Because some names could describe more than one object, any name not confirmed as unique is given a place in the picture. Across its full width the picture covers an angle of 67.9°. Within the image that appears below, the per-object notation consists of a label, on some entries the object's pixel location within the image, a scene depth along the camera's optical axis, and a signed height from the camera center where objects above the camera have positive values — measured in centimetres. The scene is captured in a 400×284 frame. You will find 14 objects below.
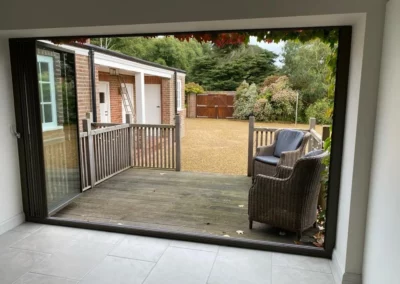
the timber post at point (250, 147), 575 -87
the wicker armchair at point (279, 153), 468 -84
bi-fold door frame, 223 -52
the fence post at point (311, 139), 499 -62
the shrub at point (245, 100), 1512 +11
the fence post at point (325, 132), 360 -36
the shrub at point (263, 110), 1406 -36
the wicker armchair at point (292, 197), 304 -100
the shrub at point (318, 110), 1306 -33
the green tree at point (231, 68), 1866 +225
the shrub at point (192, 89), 1645 +71
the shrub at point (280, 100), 1377 +11
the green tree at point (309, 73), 1356 +139
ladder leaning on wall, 919 +14
